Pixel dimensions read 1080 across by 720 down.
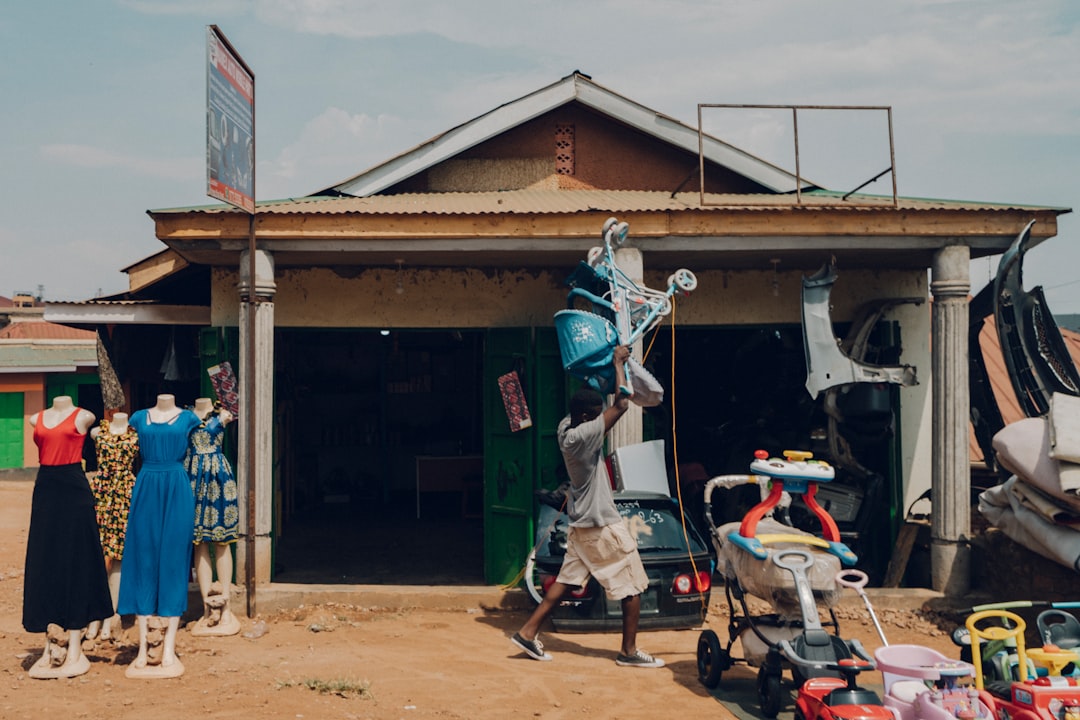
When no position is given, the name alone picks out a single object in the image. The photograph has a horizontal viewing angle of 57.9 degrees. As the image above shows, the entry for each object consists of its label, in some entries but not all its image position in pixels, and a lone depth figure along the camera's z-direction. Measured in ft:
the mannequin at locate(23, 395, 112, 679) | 21.49
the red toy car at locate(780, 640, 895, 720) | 15.43
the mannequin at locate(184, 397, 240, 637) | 24.89
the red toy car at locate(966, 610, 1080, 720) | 15.25
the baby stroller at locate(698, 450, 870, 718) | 17.93
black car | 25.43
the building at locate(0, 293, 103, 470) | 74.79
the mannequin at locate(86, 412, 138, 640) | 24.35
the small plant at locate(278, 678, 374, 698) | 20.26
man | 21.91
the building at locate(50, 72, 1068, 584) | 27.68
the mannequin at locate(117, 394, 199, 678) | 22.03
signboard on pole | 24.48
